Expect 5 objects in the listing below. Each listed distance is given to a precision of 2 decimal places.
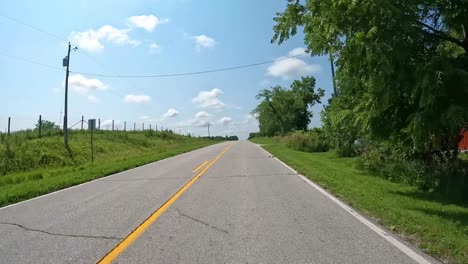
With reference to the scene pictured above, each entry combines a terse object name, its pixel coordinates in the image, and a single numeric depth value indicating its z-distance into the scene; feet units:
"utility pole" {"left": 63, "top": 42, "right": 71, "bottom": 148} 115.24
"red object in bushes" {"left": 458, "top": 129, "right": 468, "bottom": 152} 89.71
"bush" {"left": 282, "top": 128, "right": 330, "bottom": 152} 131.85
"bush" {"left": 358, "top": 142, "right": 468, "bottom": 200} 43.86
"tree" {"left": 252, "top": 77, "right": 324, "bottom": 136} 266.98
